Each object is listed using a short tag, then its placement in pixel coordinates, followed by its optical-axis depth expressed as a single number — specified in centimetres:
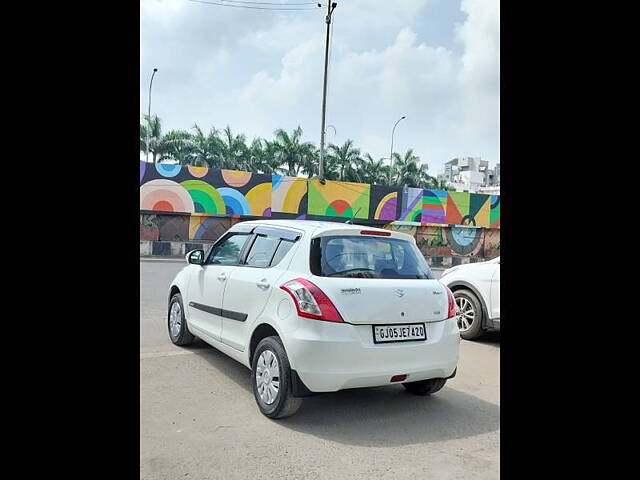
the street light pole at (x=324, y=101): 2419
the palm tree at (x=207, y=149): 4188
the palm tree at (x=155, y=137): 3906
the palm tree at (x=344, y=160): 4159
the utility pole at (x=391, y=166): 4440
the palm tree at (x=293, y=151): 4066
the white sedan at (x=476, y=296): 639
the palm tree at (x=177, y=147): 4025
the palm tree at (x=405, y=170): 4509
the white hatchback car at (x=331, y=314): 355
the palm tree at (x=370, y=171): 4284
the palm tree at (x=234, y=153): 4259
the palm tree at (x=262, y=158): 4112
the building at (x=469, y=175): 7942
